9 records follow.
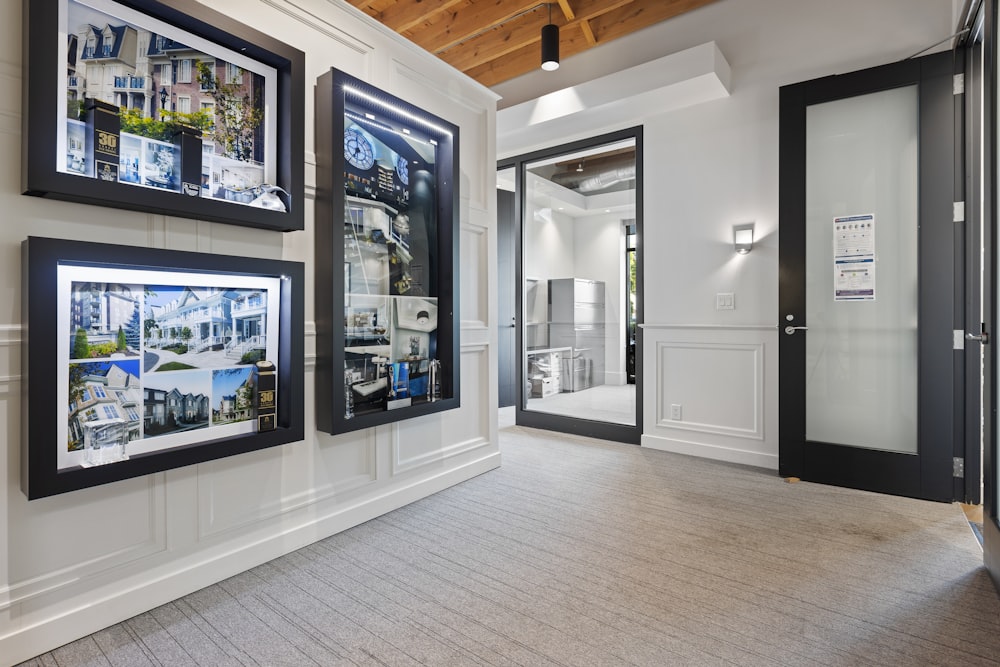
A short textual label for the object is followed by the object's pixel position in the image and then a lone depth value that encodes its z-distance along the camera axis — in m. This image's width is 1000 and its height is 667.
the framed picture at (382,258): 2.31
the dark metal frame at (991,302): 1.94
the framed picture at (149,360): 1.52
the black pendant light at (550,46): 3.72
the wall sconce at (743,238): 3.55
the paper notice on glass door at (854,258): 3.09
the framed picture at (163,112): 1.53
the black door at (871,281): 2.88
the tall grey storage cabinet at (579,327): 4.50
